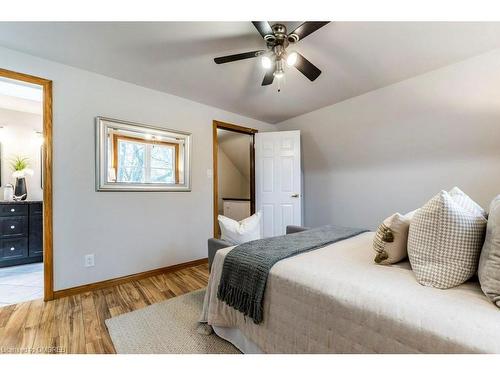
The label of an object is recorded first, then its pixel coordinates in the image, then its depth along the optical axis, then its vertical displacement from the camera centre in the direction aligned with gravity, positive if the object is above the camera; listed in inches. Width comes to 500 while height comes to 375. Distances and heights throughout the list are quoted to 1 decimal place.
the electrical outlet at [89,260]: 88.4 -28.3
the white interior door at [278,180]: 137.8 +4.8
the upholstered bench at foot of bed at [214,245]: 68.8 -18.0
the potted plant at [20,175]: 126.1 +9.3
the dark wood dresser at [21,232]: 114.0 -22.0
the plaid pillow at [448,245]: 37.2 -10.2
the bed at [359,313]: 27.9 -18.4
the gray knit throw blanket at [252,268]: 47.6 -18.4
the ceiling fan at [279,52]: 57.7 +40.6
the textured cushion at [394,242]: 47.3 -11.9
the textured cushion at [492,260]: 31.8 -11.6
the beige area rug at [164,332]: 55.7 -40.2
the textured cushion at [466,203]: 41.7 -3.4
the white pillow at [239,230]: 72.4 -14.0
